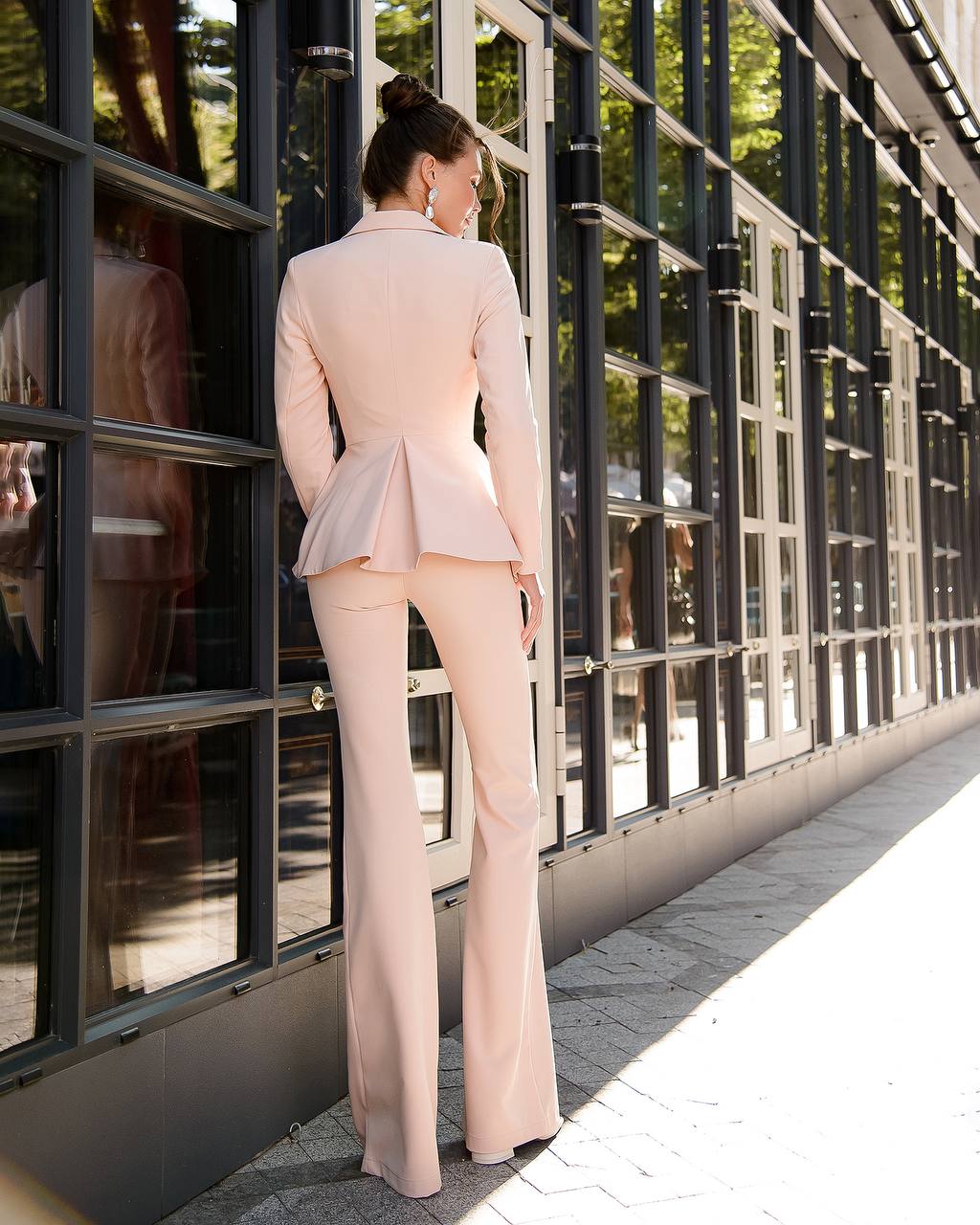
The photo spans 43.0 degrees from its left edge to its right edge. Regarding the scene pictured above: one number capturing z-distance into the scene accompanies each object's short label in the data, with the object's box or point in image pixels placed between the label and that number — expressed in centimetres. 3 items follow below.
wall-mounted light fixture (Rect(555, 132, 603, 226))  402
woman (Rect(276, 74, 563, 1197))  230
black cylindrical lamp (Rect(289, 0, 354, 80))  271
